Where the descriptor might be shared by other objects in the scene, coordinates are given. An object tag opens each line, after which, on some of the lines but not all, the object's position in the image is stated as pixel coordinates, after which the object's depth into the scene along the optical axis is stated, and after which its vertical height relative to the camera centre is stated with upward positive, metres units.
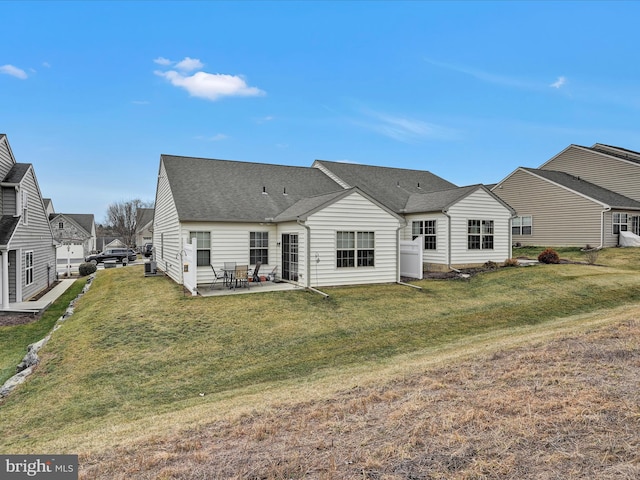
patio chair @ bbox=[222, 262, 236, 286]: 14.38 -1.16
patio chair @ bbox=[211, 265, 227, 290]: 14.89 -1.43
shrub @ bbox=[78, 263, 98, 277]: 26.56 -1.94
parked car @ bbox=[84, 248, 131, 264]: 38.34 -1.47
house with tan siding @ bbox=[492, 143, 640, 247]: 24.33 +2.83
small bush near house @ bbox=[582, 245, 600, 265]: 20.12 -0.82
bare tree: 67.25 +4.78
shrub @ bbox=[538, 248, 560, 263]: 19.33 -0.91
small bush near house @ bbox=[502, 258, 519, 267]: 18.56 -1.16
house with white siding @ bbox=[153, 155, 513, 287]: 14.49 +0.75
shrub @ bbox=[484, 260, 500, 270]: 18.16 -1.27
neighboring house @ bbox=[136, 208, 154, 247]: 59.36 +2.47
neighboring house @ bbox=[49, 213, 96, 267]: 53.81 +1.96
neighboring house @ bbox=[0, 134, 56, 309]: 14.53 +0.52
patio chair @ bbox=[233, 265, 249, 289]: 14.06 -1.32
